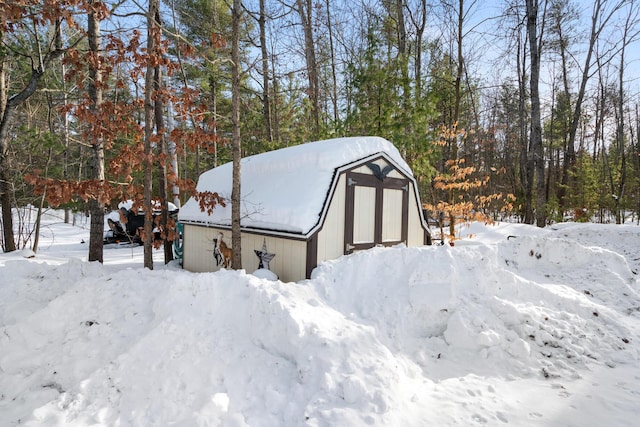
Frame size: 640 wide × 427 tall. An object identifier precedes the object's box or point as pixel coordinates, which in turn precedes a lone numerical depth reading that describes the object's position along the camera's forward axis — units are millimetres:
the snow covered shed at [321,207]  6191
